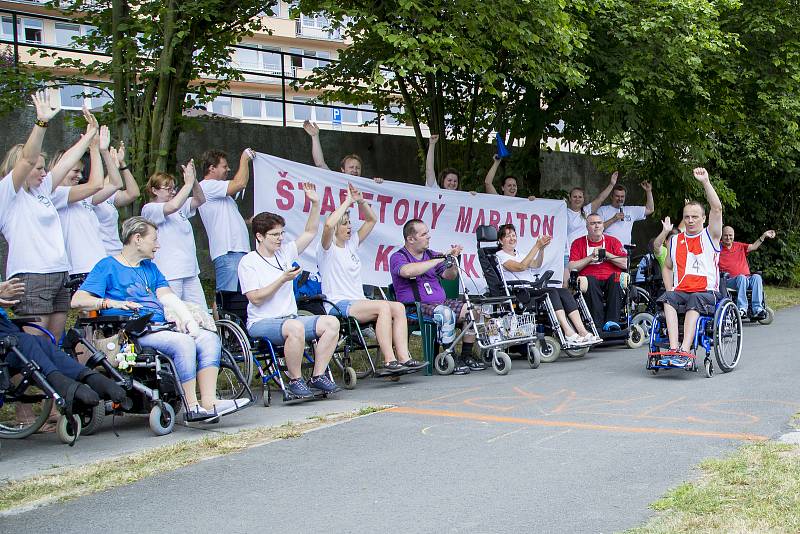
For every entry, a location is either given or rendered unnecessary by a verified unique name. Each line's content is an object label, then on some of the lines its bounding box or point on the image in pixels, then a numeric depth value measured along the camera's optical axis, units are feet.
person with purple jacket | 31.30
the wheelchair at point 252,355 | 24.93
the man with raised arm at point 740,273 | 45.57
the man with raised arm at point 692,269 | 29.53
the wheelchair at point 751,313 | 45.58
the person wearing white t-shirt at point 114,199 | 25.53
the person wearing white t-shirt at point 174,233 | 26.91
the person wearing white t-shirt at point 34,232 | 22.43
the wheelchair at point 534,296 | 33.91
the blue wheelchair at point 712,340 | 29.12
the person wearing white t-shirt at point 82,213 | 24.57
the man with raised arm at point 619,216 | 42.65
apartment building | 40.40
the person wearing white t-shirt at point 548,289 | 34.30
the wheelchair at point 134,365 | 21.84
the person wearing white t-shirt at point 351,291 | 28.94
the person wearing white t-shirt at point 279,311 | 25.61
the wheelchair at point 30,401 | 20.38
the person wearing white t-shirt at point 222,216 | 29.09
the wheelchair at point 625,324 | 37.19
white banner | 32.24
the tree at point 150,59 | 33.53
